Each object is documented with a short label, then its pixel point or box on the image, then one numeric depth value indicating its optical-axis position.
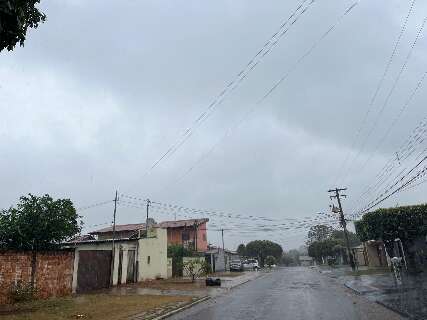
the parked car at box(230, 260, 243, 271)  60.94
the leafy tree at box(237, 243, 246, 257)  112.74
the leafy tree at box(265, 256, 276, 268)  92.69
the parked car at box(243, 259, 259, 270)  70.80
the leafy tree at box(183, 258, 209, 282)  40.57
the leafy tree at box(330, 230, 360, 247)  130.09
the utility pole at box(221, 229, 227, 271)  65.04
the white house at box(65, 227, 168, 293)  26.18
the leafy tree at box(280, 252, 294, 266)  150.38
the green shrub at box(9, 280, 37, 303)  18.81
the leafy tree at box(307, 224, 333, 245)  135.88
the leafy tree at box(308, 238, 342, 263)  96.94
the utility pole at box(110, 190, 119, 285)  30.37
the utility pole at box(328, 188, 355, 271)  46.28
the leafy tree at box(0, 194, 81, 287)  24.08
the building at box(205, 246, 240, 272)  57.86
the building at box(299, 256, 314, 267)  143.06
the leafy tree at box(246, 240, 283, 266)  110.01
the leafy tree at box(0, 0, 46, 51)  7.09
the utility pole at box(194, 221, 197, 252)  61.90
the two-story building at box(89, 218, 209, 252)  62.27
